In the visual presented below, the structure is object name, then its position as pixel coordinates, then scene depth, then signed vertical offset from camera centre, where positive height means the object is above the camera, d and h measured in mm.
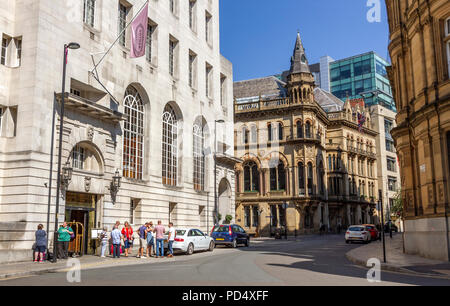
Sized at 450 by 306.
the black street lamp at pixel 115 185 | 25797 +2158
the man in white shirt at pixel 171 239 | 23156 -845
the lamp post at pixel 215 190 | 36594 +2619
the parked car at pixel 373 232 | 40538 -1089
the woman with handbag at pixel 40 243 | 19062 -792
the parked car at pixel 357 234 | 36750 -1143
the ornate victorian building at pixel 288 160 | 61062 +8540
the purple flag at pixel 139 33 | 25484 +10650
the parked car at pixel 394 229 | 69862 -1465
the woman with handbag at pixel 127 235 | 23422 -624
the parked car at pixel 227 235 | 31016 -904
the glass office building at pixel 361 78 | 124562 +40945
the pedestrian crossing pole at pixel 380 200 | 18666 +827
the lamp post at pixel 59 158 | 19286 +2818
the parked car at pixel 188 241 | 24578 -1039
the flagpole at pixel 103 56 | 25109 +9465
